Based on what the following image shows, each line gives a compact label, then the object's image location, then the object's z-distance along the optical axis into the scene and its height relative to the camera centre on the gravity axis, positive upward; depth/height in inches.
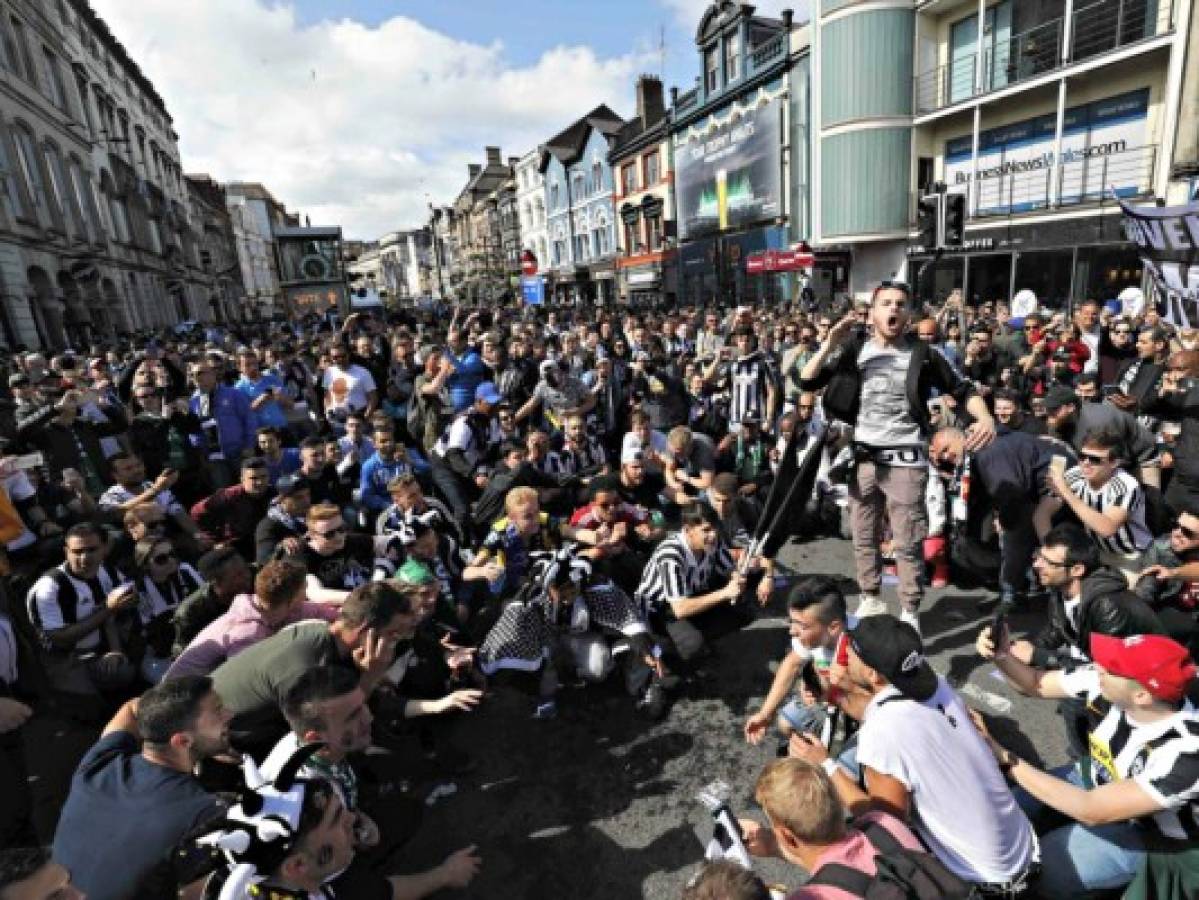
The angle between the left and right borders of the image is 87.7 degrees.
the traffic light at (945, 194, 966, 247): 296.5 +22.7
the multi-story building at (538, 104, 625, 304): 1558.8 +240.6
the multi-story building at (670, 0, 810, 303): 901.2 +208.1
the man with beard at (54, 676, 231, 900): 80.5 -60.8
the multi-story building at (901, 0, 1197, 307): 519.2 +122.1
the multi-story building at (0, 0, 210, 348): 855.7 +268.7
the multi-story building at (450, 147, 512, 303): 2370.8 +292.8
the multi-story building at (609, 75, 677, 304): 1298.0 +196.1
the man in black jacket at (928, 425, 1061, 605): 178.1 -65.8
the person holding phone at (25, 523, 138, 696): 150.1 -64.5
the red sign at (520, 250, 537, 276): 799.2 +53.4
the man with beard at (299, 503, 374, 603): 169.0 -65.1
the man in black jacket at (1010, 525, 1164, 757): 110.4 -64.3
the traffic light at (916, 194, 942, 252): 297.6 +22.0
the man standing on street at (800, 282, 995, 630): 157.3 -33.6
